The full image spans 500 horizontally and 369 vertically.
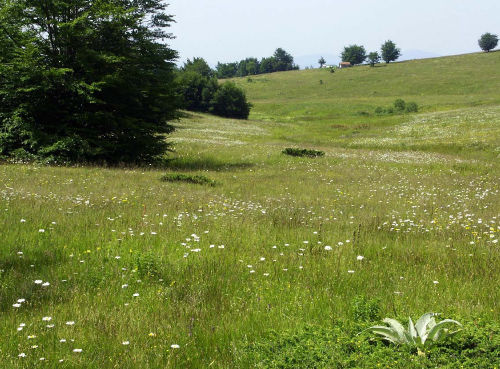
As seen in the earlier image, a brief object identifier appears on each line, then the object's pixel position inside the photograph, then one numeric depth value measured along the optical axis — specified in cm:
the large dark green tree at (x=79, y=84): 2086
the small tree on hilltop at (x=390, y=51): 17028
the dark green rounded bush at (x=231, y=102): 9425
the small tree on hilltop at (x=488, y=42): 16135
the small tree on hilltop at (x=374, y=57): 17162
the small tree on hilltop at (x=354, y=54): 18562
